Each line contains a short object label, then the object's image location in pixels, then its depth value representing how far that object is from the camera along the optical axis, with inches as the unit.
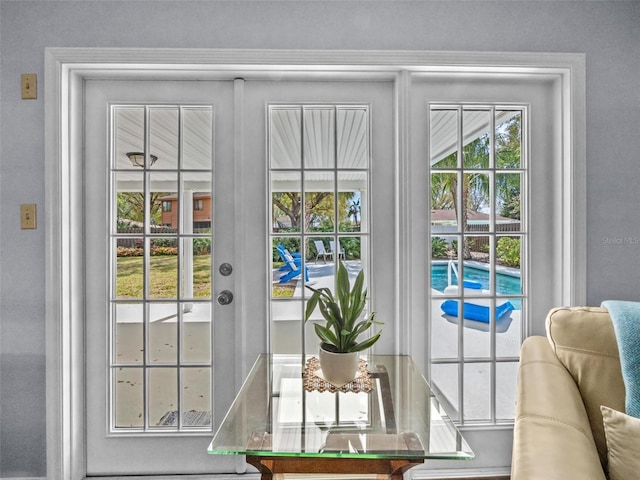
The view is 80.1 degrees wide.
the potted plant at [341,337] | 53.7
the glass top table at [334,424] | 41.6
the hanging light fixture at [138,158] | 74.3
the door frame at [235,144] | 68.2
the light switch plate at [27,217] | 68.4
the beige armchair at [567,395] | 35.4
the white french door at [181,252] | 73.5
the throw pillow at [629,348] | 43.6
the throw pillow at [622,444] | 38.6
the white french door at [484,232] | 74.7
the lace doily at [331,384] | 54.6
